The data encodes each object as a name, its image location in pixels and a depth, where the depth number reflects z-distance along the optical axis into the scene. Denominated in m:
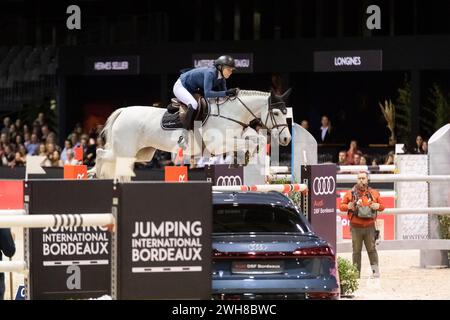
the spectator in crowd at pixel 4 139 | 30.38
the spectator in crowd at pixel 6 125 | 31.42
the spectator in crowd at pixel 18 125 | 31.42
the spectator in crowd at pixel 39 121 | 31.17
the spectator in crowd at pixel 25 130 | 30.53
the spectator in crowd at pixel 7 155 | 29.22
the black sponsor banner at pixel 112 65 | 29.75
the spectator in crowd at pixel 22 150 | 29.06
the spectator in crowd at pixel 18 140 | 30.17
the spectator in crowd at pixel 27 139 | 29.94
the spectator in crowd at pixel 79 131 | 29.08
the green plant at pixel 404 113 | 27.20
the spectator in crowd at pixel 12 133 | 31.09
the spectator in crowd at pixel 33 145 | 29.06
